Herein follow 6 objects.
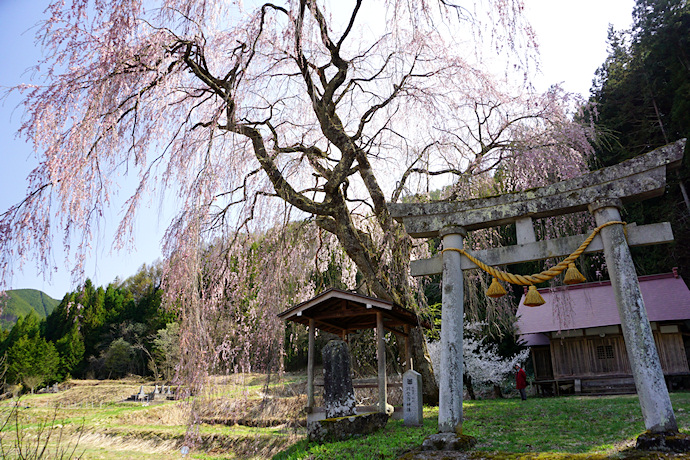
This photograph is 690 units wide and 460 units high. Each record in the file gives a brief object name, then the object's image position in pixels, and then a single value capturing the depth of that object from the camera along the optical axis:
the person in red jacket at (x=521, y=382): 13.82
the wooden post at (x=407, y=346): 9.87
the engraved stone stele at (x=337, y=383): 7.82
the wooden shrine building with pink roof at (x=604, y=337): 14.40
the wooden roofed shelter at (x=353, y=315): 8.36
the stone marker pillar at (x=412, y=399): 7.86
